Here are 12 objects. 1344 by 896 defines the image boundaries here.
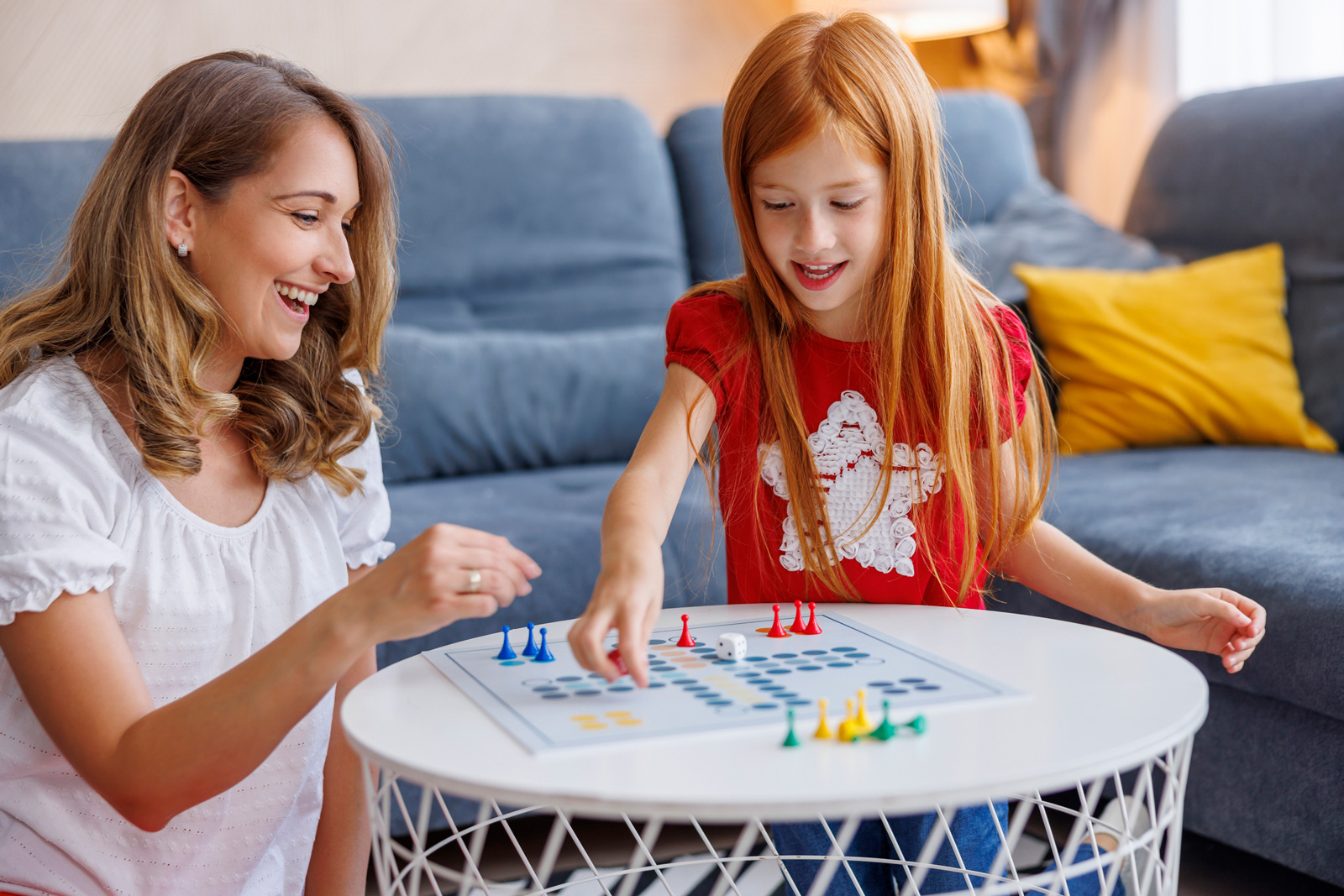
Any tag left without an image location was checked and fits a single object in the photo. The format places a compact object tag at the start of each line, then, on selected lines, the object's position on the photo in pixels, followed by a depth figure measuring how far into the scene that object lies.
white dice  0.81
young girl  0.98
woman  0.75
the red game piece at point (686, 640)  0.85
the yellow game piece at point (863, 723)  0.65
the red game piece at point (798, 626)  0.89
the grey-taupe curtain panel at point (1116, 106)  2.71
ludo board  0.68
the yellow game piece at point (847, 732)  0.64
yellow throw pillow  1.86
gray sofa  1.30
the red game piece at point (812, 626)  0.88
